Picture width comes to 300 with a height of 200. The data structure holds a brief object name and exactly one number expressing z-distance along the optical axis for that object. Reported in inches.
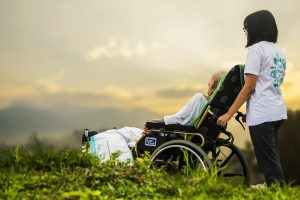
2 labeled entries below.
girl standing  216.4
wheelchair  248.3
